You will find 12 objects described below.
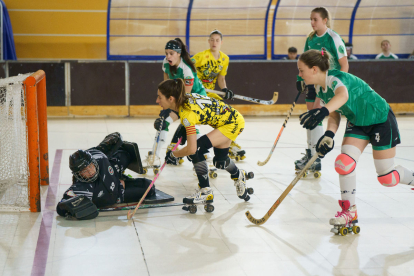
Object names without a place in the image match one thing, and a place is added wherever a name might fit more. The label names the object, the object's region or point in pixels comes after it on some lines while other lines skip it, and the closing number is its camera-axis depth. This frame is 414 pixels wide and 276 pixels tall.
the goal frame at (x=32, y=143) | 6.47
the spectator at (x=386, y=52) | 18.39
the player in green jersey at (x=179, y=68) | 9.05
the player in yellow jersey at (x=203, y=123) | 6.38
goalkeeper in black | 6.14
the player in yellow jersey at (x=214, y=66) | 10.34
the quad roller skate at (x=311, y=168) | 8.78
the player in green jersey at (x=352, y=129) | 5.58
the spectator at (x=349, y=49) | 18.37
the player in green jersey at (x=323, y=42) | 8.43
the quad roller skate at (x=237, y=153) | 10.34
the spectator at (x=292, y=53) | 18.04
